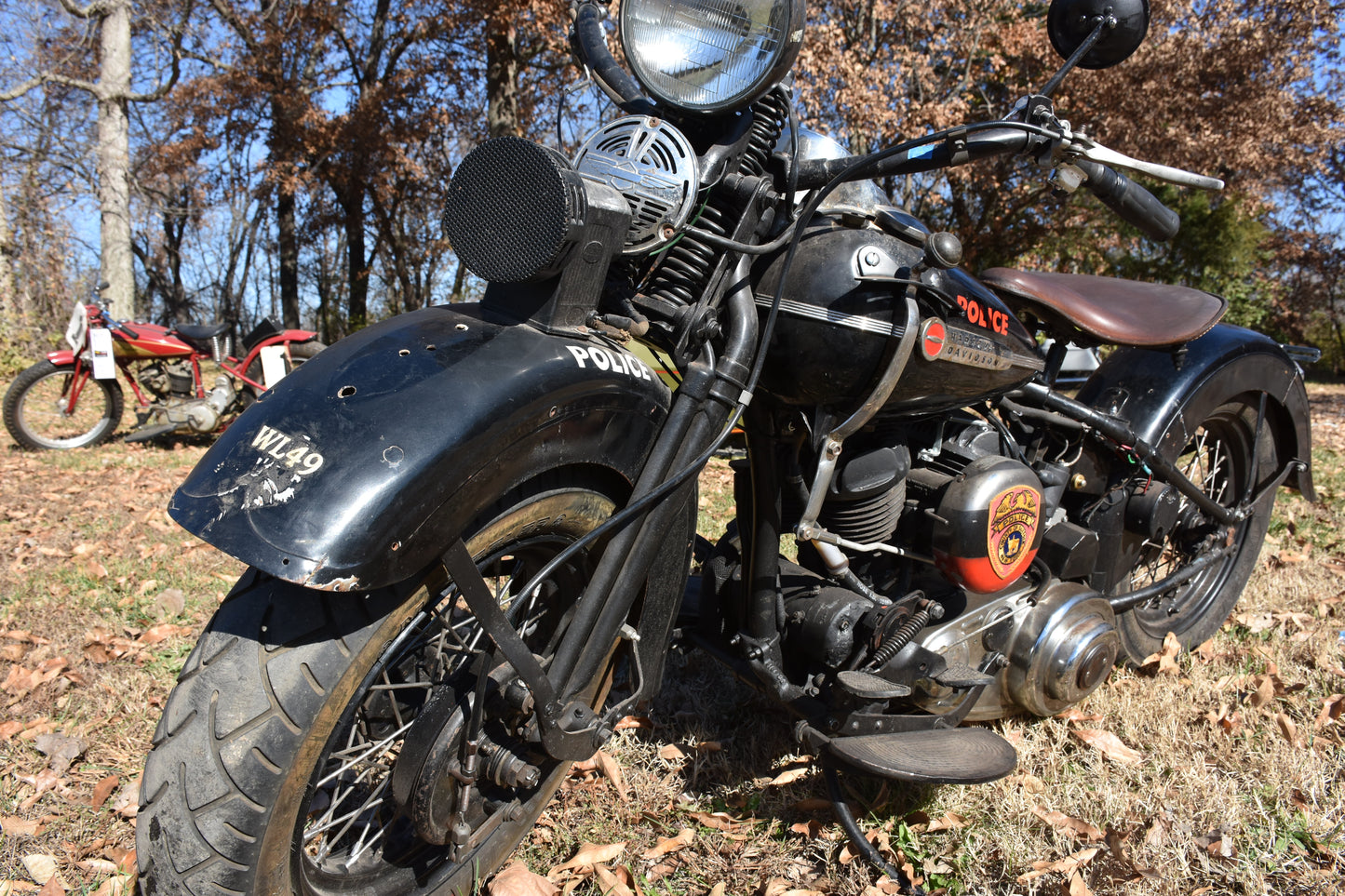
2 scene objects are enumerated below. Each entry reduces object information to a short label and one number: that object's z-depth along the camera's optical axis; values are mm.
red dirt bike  6887
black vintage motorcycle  1259
